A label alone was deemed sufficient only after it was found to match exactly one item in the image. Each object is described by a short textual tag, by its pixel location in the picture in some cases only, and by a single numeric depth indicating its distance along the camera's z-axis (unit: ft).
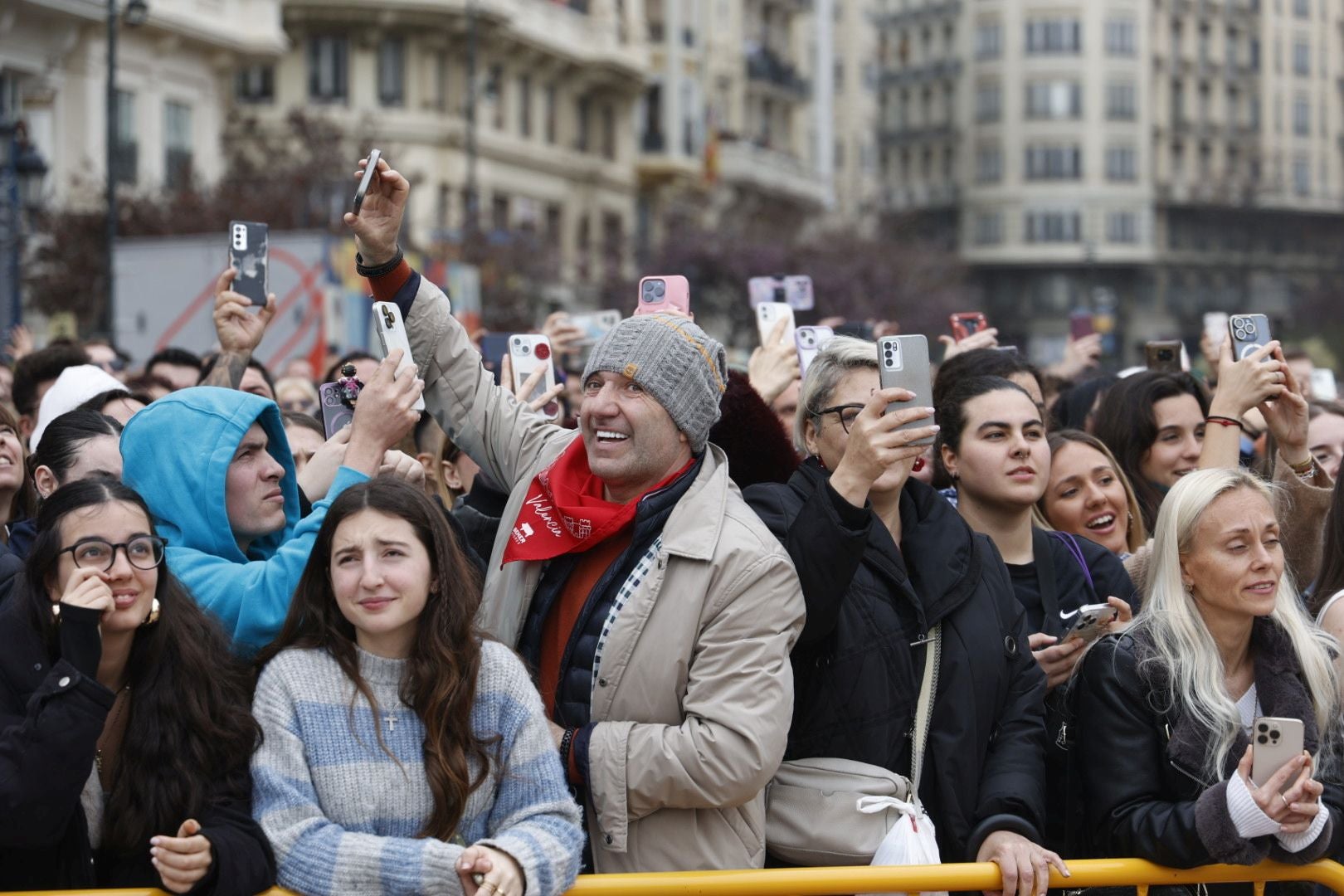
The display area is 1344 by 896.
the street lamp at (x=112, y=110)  66.13
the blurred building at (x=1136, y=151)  290.97
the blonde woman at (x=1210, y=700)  14.80
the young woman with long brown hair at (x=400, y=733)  13.65
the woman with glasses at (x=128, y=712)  13.35
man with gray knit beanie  14.38
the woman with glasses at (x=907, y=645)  14.74
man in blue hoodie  15.28
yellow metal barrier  14.16
